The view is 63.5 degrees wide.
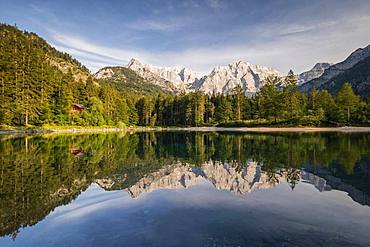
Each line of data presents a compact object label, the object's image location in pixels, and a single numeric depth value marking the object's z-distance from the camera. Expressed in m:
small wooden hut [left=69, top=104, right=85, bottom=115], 108.29
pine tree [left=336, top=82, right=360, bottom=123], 97.19
